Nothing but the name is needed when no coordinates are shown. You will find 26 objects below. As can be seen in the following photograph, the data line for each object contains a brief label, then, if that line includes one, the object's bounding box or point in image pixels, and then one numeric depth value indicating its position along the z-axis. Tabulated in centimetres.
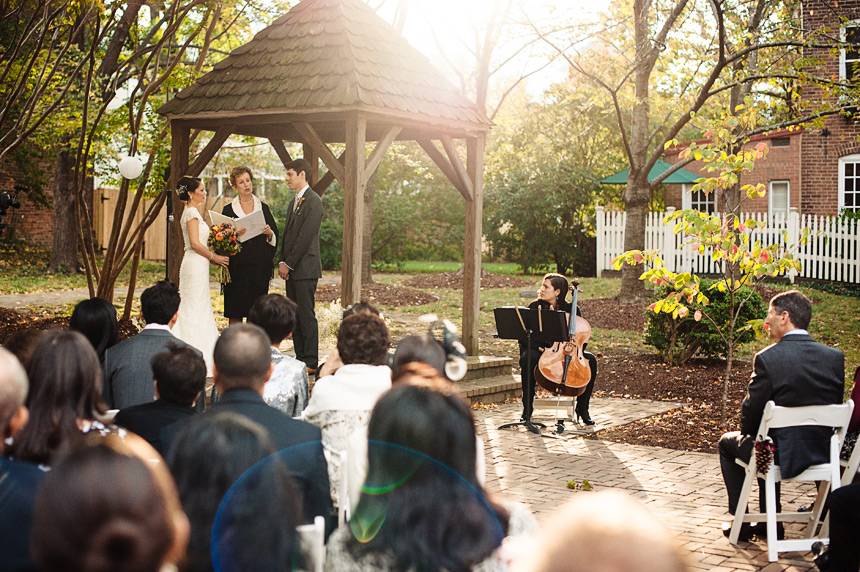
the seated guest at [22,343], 404
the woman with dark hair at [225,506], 276
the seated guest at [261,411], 351
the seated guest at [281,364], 485
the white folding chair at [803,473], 523
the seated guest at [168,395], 386
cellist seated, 887
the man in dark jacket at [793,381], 536
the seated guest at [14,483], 262
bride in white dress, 909
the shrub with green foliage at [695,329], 1138
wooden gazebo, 906
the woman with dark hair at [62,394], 302
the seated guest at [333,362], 491
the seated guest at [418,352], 381
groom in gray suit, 902
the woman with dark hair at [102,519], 161
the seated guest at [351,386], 431
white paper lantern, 1057
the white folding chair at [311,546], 292
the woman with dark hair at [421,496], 230
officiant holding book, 927
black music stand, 838
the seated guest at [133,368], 495
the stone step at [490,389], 1004
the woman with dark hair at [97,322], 514
